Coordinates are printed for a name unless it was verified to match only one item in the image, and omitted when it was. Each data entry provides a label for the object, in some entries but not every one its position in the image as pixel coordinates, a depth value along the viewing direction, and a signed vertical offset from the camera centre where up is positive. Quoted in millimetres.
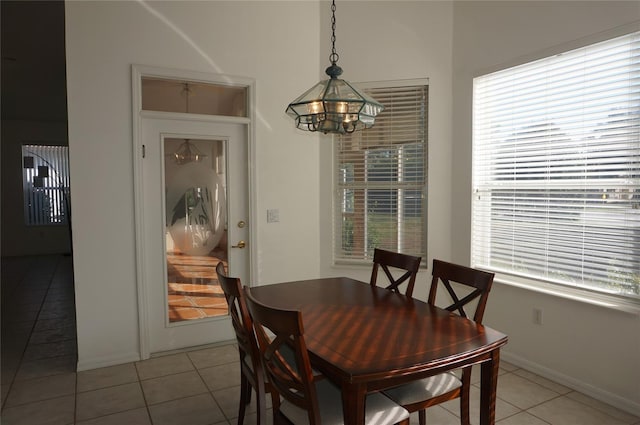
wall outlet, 3178 -928
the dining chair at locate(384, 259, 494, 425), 1966 -919
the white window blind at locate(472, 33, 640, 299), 2684 +168
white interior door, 3574 -263
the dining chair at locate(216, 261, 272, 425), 2076 -747
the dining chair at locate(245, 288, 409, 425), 1585 -806
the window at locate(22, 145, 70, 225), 8938 +206
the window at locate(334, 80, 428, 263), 3963 +121
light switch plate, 3986 -210
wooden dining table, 1578 -635
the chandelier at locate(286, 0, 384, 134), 2021 +423
